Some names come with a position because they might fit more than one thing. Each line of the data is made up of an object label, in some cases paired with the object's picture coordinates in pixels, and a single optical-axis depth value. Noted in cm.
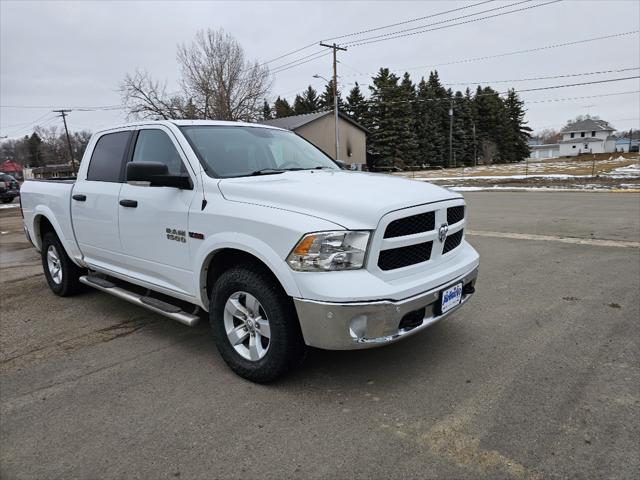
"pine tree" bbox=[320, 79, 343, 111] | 6220
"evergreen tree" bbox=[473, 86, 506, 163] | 7125
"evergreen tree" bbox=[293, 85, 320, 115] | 7169
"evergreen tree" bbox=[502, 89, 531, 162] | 7475
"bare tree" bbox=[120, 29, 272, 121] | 4062
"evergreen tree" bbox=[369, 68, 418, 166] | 5650
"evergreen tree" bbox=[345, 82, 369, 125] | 5929
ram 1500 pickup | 283
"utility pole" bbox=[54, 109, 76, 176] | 5899
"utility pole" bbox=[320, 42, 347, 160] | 3491
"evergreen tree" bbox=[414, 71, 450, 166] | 6356
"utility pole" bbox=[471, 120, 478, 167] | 6914
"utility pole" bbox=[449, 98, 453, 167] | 6348
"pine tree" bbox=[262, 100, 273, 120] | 4493
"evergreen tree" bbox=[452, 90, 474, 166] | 6812
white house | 8944
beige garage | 4369
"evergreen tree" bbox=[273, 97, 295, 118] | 7360
